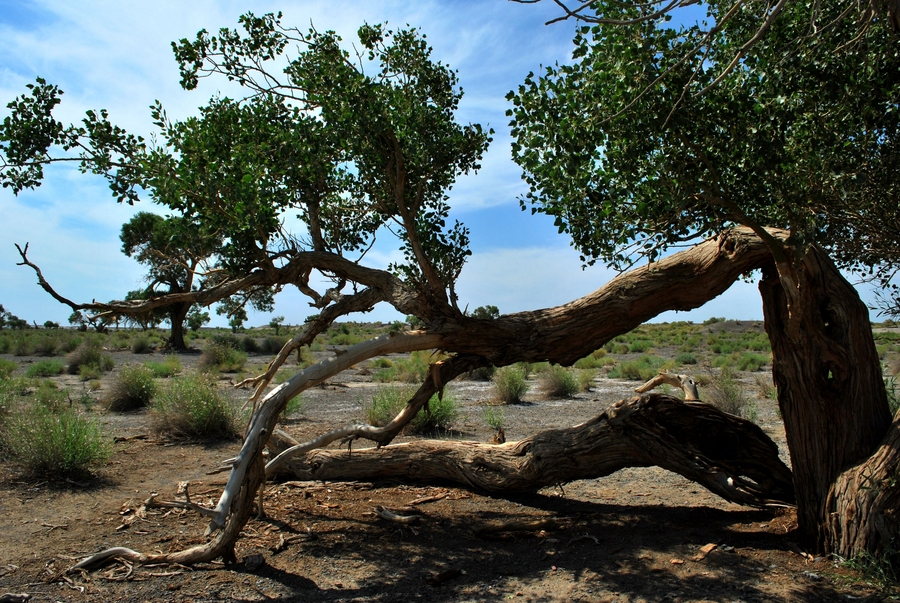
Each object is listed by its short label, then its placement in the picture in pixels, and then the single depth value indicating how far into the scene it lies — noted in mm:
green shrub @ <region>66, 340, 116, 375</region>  23641
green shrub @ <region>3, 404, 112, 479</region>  8398
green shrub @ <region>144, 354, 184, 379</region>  21844
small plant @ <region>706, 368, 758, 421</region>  13148
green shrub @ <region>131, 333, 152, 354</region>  33125
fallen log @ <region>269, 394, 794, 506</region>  6156
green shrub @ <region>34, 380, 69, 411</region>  12828
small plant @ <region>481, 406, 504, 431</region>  12461
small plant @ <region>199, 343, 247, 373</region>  24014
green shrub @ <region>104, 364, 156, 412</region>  14875
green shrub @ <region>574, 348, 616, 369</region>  26531
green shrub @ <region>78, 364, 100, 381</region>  21062
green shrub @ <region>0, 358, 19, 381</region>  18816
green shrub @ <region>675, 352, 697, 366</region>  28133
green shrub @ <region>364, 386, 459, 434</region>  11828
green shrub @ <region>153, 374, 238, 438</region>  11391
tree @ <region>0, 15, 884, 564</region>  5797
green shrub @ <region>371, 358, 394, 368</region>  26948
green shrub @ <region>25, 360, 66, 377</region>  22055
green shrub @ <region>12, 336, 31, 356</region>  30672
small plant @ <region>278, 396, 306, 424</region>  13383
